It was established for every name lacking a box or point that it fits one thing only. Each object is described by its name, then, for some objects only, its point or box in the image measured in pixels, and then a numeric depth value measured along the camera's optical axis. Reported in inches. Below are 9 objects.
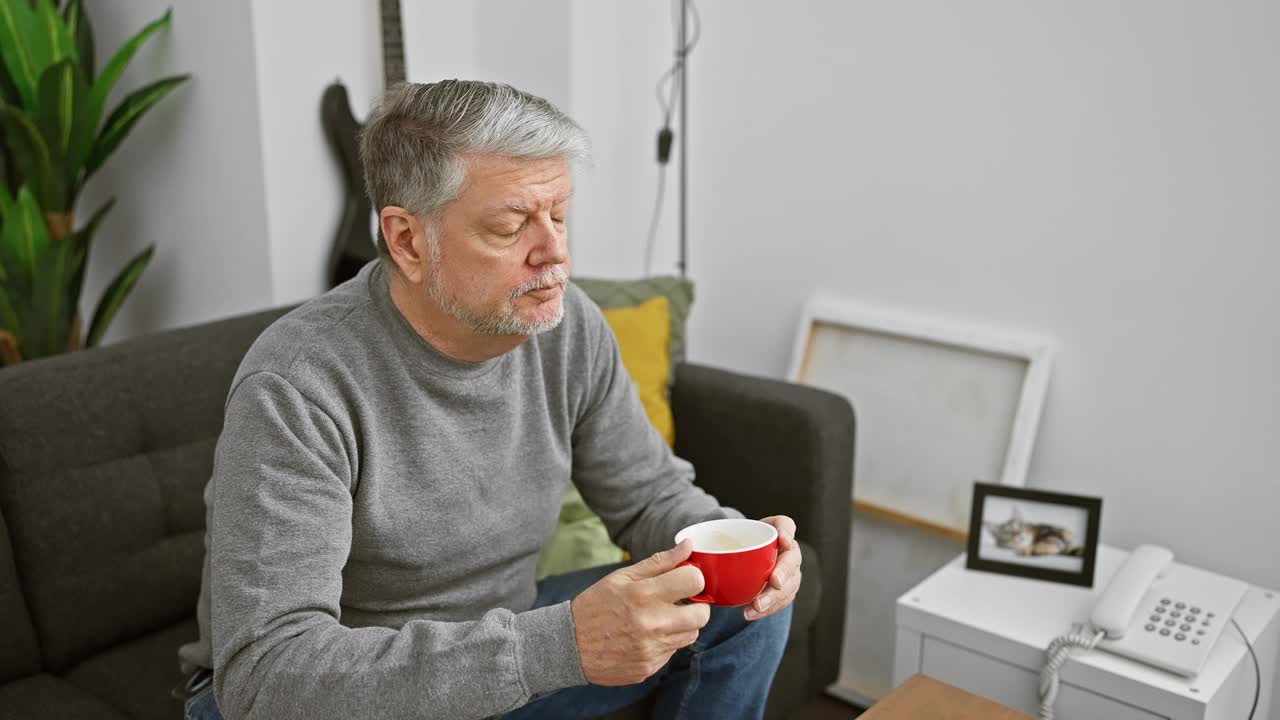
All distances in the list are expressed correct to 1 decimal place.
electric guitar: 90.7
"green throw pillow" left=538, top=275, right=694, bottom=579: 73.4
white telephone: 64.4
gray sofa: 61.8
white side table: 63.5
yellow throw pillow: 83.0
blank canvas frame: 83.7
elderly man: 44.4
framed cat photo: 75.1
